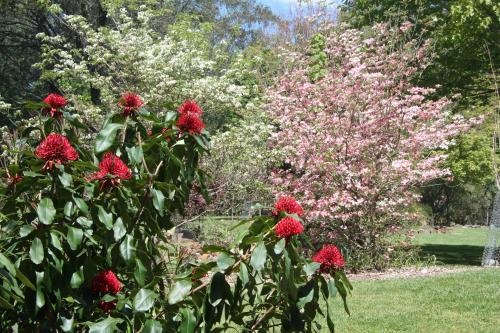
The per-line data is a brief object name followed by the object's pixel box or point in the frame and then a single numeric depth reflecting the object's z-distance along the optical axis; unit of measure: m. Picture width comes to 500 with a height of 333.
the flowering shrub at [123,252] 2.00
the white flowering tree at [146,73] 11.37
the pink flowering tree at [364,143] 11.28
